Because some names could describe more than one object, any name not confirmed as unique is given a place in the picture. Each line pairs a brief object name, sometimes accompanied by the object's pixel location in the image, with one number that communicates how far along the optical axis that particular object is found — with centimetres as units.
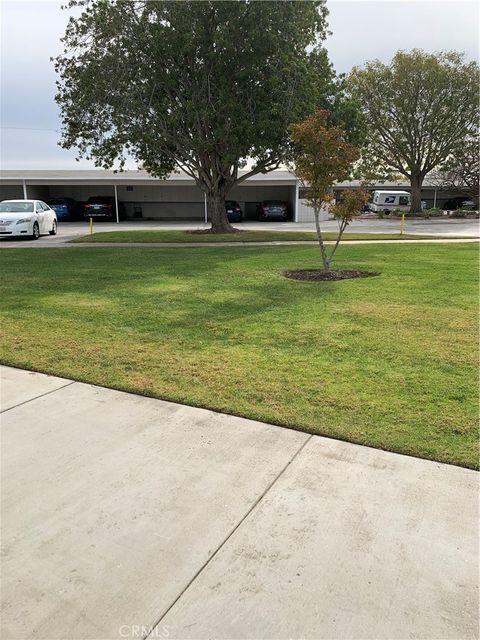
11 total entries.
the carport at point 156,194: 3939
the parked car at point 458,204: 4868
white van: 4644
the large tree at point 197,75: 1838
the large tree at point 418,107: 3822
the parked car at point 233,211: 3400
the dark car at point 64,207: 3666
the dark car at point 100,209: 3584
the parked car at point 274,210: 3606
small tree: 902
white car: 1934
